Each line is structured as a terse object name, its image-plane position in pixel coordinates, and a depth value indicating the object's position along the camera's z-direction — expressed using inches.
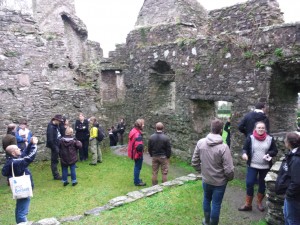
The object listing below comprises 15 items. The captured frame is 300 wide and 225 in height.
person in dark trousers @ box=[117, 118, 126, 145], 574.6
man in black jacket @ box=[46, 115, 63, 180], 331.3
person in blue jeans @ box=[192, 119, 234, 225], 190.1
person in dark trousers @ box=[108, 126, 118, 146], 589.6
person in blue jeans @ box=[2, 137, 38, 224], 205.0
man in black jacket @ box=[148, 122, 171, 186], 296.4
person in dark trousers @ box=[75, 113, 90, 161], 396.2
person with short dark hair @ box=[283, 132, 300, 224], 153.7
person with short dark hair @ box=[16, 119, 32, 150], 319.0
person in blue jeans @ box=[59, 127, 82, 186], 313.4
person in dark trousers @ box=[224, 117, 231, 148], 406.7
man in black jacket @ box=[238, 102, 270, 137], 266.2
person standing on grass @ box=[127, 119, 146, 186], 306.2
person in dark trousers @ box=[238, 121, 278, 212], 226.5
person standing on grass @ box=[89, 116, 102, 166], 397.4
